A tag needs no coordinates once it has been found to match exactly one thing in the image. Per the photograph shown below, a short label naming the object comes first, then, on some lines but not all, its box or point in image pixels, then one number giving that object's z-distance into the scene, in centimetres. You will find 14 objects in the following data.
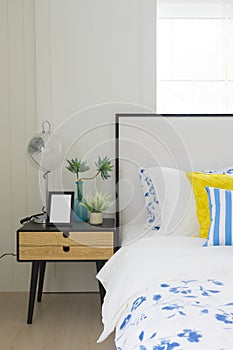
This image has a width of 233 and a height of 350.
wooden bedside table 334
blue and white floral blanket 153
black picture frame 346
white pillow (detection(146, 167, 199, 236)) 318
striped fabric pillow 277
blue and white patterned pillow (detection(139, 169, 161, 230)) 342
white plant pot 350
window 398
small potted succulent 350
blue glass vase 356
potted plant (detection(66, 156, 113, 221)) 357
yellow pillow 299
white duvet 223
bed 170
